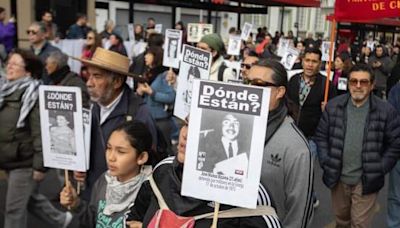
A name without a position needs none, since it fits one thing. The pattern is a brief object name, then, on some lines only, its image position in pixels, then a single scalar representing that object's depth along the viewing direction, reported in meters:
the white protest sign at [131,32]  12.83
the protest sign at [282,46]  11.95
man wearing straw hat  3.32
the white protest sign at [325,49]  10.46
